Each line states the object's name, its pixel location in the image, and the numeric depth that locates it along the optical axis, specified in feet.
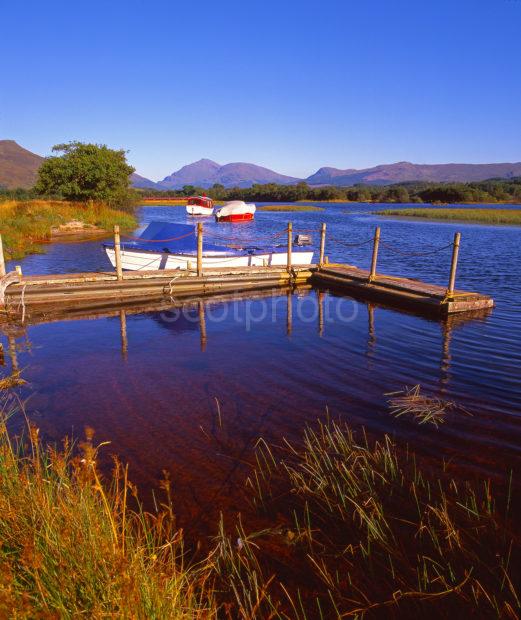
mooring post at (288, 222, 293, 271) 54.80
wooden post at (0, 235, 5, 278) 40.52
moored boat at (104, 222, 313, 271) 54.29
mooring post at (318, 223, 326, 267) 58.10
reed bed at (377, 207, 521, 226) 158.81
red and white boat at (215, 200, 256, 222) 165.17
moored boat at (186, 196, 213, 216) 202.19
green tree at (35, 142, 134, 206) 129.49
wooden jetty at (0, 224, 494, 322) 41.63
